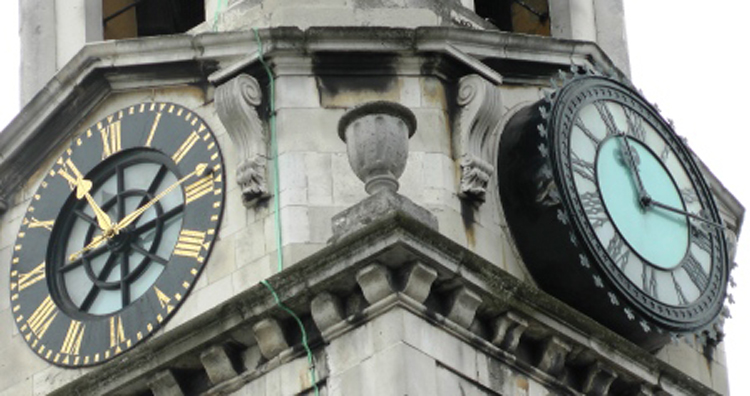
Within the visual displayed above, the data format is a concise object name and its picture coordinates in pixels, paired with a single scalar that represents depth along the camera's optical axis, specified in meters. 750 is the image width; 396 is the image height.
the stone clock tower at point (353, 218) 30.23
